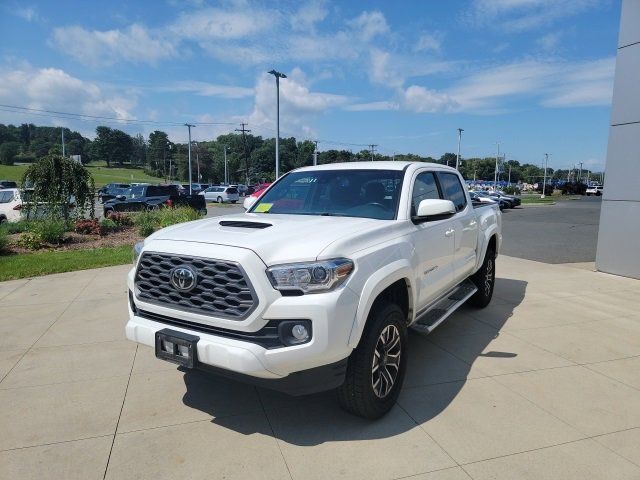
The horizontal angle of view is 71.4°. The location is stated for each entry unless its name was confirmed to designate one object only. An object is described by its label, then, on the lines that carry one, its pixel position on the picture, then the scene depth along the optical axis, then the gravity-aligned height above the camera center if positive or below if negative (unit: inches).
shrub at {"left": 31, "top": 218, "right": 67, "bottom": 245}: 426.9 -55.5
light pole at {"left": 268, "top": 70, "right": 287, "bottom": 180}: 1107.3 +197.8
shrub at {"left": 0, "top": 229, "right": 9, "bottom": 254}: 390.0 -63.3
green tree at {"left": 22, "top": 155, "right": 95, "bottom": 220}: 504.1 -12.0
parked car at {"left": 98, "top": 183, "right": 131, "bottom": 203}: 1404.3 -52.6
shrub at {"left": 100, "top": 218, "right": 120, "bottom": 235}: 521.3 -60.8
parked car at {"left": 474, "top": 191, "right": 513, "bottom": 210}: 1360.0 -43.2
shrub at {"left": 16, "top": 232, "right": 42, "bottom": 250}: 416.2 -63.7
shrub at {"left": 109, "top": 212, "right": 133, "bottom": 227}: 564.7 -56.6
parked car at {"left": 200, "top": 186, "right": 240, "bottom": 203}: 1616.6 -58.8
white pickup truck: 103.3 -28.1
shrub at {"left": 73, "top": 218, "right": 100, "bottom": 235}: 492.7 -59.1
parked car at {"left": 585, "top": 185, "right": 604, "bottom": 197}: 2685.0 -7.7
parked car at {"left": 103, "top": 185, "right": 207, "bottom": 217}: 728.4 -43.6
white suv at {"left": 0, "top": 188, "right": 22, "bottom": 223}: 585.0 -44.0
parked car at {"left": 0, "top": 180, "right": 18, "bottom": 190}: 1711.4 -46.2
